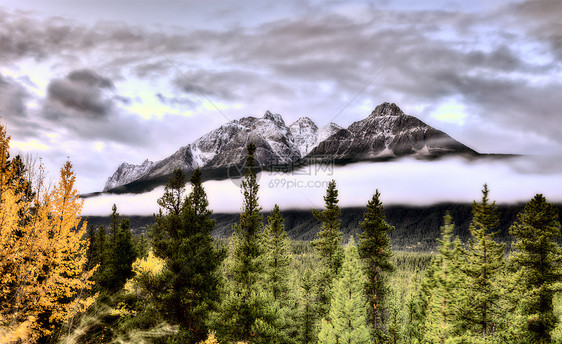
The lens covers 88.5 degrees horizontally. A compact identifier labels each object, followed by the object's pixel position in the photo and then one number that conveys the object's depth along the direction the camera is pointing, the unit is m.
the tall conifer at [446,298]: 20.48
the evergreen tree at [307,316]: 29.59
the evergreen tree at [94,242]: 34.31
